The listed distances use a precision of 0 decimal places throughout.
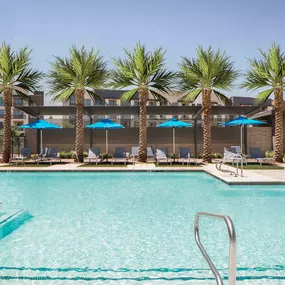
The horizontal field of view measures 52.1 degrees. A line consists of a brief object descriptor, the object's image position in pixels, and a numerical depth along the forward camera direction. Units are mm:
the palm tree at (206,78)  18016
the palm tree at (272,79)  18047
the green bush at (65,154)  22484
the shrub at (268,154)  21406
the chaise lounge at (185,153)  17219
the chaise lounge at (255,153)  17766
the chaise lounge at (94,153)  17938
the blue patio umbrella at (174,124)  18031
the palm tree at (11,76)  18875
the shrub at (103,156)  20250
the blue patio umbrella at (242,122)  17547
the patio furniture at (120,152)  18266
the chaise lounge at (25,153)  18234
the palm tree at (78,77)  18547
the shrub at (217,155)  22180
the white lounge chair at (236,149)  20005
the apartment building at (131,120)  23438
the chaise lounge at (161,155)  17131
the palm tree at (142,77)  18391
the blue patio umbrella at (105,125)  18422
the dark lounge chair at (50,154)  18816
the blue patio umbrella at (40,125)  18186
